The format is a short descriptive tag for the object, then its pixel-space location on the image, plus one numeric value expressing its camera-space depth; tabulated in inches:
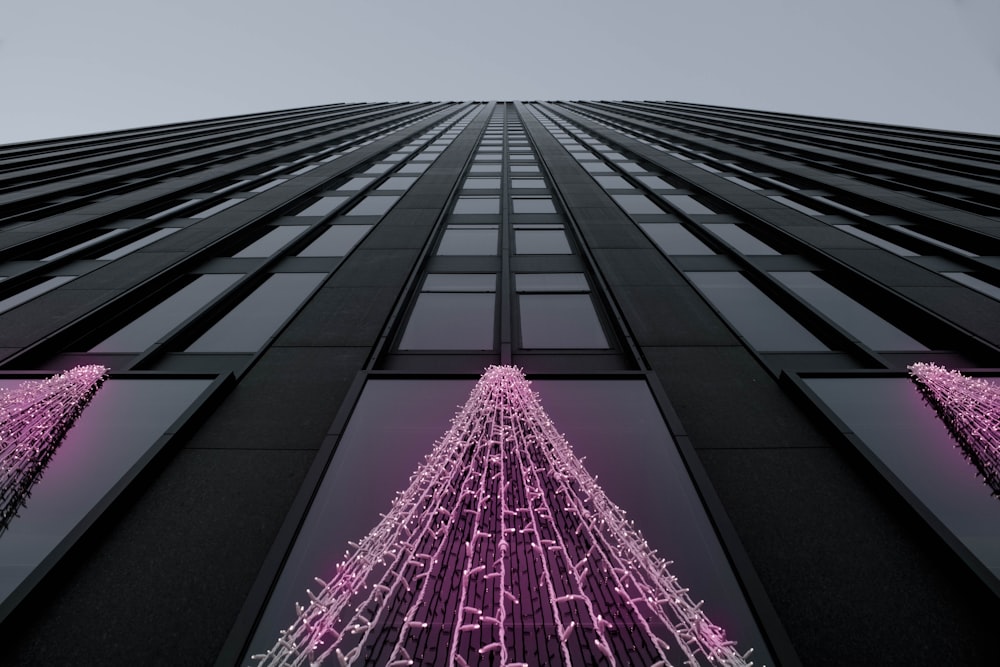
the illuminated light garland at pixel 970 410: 222.4
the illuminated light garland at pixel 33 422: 211.6
